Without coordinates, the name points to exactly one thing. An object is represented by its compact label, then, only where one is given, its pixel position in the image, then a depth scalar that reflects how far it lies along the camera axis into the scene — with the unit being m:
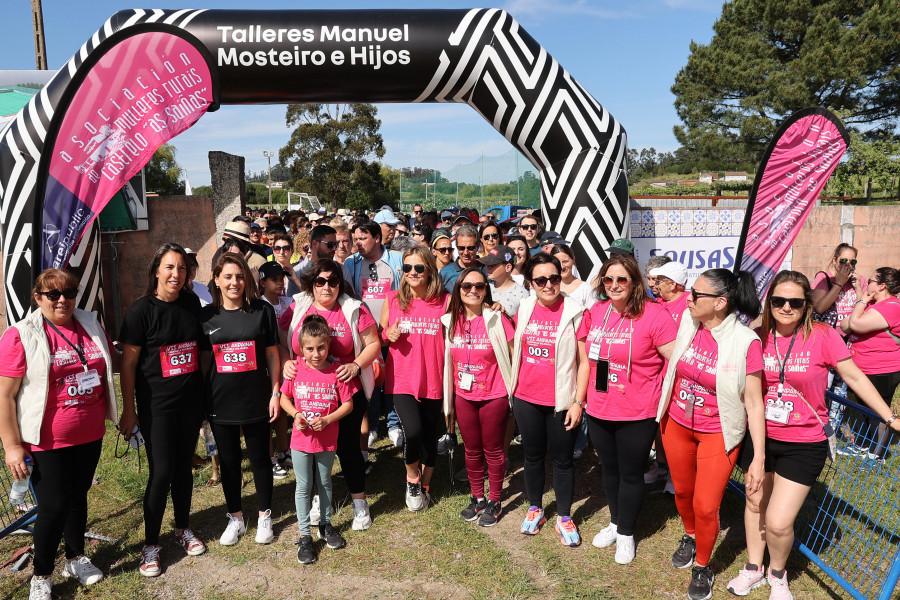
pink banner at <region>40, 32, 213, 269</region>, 4.05
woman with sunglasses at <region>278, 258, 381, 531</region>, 3.87
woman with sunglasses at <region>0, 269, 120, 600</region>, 3.15
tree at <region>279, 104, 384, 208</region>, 31.92
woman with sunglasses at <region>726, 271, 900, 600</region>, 3.12
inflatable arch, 4.37
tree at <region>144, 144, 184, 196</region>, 32.28
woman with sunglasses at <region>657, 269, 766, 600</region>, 3.14
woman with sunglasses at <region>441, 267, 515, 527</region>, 3.93
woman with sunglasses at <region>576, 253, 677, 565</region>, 3.53
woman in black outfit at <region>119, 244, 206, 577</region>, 3.52
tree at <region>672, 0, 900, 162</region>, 25.56
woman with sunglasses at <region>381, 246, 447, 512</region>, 4.12
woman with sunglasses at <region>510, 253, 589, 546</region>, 3.75
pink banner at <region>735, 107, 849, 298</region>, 5.14
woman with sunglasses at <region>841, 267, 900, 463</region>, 4.85
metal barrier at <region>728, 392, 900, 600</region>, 3.25
